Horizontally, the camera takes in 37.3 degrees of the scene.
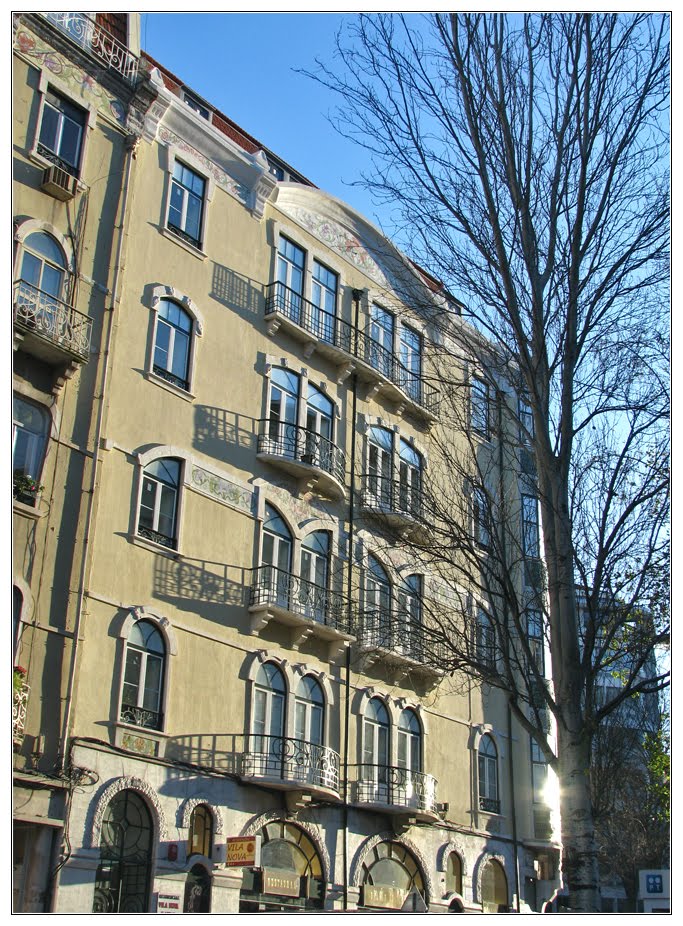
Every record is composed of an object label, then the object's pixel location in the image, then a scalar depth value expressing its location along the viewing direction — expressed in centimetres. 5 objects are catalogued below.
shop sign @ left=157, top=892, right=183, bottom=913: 1809
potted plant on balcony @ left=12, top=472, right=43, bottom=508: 1764
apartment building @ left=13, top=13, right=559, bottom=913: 1816
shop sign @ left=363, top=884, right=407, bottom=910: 2340
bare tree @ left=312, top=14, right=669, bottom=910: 1270
